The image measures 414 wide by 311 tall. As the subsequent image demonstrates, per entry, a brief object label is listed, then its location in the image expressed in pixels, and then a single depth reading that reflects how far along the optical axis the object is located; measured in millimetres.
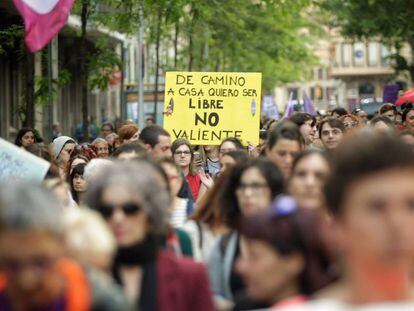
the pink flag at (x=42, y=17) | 11867
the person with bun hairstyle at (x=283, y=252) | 4617
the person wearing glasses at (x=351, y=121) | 16312
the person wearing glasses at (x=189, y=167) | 13047
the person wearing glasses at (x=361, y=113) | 22266
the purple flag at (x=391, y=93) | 32031
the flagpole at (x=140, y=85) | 33062
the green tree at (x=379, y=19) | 32031
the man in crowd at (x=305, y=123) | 13672
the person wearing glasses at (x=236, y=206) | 6488
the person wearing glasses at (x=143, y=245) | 5340
